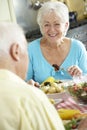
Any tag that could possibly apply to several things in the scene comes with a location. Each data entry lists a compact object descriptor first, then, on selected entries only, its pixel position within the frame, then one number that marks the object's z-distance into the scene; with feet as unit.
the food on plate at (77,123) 4.10
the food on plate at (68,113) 4.72
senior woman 7.78
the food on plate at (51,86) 5.92
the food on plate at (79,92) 5.10
